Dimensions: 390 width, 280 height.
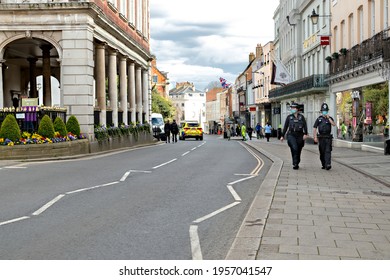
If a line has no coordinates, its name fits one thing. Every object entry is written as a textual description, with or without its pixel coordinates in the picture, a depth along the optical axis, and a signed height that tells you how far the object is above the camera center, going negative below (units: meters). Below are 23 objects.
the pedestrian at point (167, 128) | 44.16 -0.78
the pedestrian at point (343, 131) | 30.30 -0.81
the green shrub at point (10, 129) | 20.17 -0.34
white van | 51.59 -0.80
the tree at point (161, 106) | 94.22 +2.25
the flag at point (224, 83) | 81.15 +5.25
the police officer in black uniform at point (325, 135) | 15.32 -0.52
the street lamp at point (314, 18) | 28.90 +5.35
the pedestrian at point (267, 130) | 45.78 -1.09
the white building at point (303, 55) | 37.39 +5.12
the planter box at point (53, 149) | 19.66 -1.19
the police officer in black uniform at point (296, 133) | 15.54 -0.46
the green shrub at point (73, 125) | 23.50 -0.24
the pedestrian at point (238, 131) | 68.06 -1.70
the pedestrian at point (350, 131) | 29.01 -0.79
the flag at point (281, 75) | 39.47 +3.07
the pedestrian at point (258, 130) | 60.06 -1.47
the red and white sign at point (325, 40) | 33.72 +4.76
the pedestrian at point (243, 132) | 50.25 -1.35
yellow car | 57.03 -1.47
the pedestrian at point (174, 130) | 44.91 -0.97
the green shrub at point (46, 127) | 21.16 -0.29
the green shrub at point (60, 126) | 22.12 -0.27
